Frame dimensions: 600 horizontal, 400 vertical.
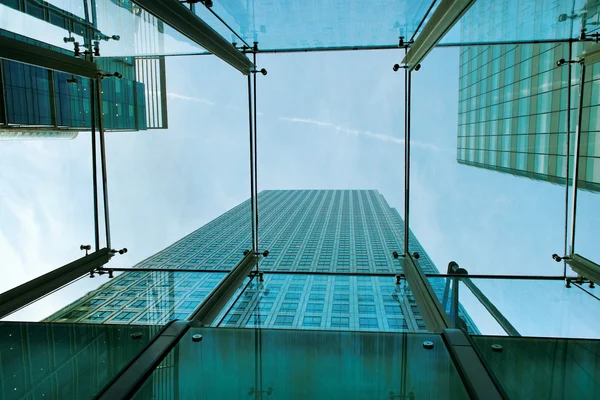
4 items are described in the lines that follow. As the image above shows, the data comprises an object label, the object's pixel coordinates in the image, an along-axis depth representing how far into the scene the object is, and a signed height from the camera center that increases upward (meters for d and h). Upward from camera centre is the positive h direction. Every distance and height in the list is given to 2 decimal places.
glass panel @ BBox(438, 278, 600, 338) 2.69 -1.22
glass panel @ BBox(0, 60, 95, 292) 3.44 -0.20
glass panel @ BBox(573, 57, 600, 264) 4.05 -0.69
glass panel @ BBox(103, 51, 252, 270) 4.37 +0.05
